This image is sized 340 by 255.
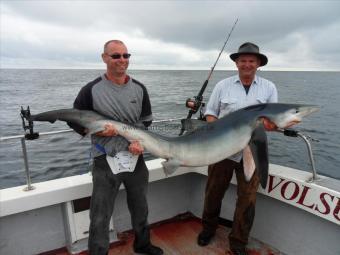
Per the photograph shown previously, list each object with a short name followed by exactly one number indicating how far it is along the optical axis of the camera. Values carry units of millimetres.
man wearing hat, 3566
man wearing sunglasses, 3170
